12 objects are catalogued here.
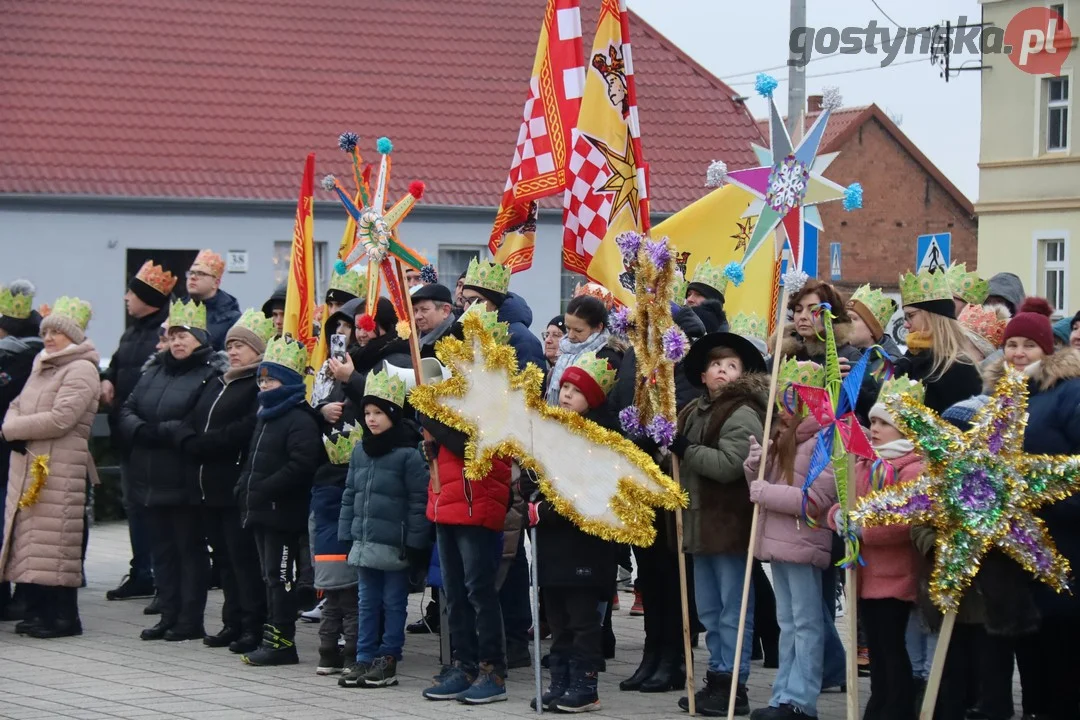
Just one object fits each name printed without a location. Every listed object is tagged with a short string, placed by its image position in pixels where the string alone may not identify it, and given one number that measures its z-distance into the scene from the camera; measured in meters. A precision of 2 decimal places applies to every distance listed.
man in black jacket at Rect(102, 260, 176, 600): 23.73
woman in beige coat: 21.27
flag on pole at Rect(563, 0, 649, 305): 19.30
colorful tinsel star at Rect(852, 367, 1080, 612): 14.20
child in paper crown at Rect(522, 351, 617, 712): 16.67
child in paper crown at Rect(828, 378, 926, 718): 14.91
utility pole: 38.16
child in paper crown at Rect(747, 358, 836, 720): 15.73
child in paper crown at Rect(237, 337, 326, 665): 19.17
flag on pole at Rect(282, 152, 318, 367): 22.64
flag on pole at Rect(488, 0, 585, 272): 21.36
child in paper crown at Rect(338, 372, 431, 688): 18.06
